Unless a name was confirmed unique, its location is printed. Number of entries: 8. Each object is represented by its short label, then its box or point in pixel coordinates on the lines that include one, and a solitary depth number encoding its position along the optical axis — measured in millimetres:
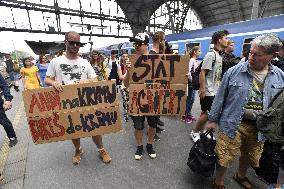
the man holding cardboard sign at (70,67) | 2760
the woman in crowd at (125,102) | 5266
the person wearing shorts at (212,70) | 3119
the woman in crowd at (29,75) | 6469
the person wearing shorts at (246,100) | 1974
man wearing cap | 2881
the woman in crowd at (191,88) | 4969
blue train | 7728
